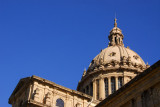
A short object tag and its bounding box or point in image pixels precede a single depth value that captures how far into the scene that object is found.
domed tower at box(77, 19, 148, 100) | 62.78
